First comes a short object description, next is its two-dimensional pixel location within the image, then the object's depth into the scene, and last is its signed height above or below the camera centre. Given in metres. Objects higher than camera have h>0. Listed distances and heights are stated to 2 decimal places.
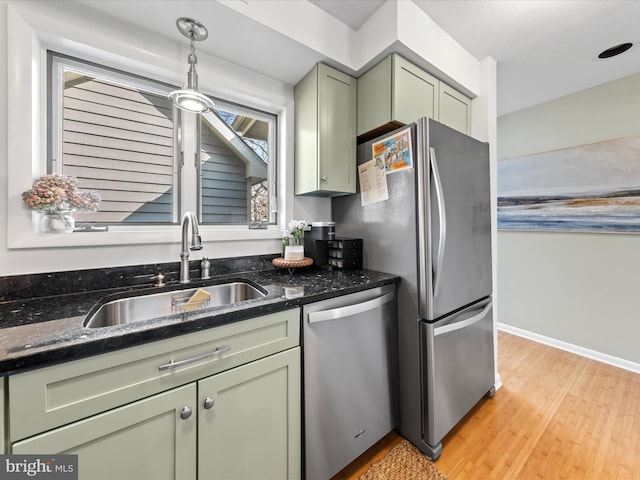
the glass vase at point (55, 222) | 1.11 +0.09
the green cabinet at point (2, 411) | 0.61 -0.40
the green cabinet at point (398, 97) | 1.56 +0.94
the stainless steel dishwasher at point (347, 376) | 1.14 -0.67
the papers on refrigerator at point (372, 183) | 1.59 +0.37
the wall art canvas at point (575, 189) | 2.14 +0.47
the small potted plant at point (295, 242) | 1.67 -0.01
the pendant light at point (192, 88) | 1.18 +0.74
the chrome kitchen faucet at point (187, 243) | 1.33 -0.01
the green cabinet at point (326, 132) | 1.65 +0.73
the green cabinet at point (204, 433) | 0.72 -0.63
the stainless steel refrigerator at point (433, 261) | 1.35 -0.13
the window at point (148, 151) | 1.30 +0.54
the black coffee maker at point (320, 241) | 1.74 +0.00
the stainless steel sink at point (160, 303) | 1.12 -0.31
